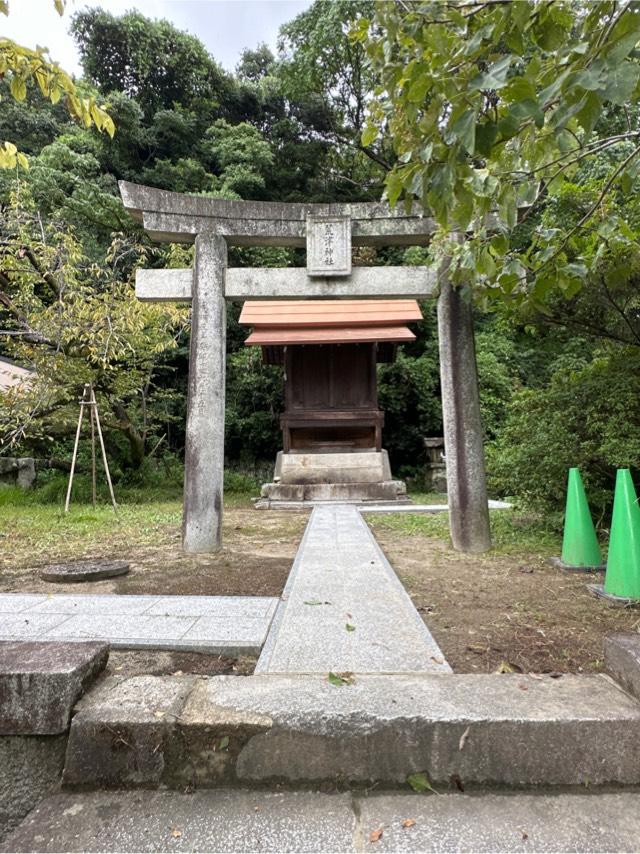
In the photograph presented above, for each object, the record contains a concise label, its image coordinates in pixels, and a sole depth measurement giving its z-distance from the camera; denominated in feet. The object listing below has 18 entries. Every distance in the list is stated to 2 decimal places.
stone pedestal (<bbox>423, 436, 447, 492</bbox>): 43.14
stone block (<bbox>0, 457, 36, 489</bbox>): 37.29
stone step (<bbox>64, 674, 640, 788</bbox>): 5.07
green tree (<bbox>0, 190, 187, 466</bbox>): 26.45
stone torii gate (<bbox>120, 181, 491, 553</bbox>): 16.62
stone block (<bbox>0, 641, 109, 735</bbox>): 5.43
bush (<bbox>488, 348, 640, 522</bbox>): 15.60
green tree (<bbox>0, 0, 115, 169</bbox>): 8.45
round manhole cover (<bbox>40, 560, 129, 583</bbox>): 12.85
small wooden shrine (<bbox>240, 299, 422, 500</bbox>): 35.63
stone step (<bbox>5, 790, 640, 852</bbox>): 4.27
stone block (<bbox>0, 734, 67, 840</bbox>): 5.44
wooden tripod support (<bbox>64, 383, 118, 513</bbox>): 26.97
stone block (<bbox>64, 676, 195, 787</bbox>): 5.16
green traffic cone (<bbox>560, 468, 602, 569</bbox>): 13.73
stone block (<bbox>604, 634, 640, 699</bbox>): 5.73
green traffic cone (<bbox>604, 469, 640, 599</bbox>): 10.76
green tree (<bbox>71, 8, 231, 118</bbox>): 63.87
